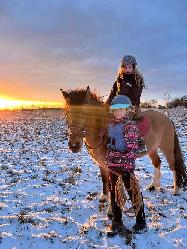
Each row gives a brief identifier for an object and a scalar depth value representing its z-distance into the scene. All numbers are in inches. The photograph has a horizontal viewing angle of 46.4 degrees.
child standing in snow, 134.7
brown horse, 146.8
